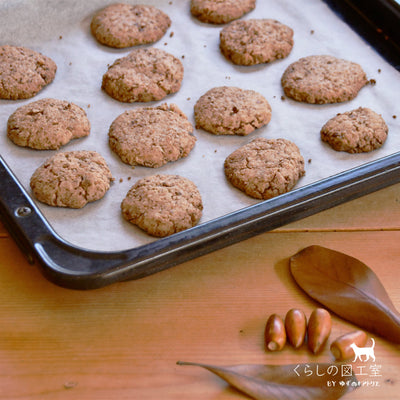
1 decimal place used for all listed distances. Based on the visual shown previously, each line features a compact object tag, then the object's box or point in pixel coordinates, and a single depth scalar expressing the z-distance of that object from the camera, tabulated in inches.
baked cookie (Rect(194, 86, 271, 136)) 27.6
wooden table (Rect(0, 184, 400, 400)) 22.8
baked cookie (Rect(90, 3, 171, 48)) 30.3
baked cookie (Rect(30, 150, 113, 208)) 25.3
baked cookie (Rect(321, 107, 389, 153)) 26.9
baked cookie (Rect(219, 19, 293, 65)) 29.8
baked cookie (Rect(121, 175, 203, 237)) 24.7
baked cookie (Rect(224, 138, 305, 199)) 25.9
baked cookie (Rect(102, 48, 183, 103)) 28.5
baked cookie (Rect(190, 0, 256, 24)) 31.2
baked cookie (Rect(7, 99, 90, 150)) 26.9
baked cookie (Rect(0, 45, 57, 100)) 28.4
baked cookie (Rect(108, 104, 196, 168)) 26.6
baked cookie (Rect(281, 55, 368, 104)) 28.5
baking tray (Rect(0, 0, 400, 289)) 23.3
